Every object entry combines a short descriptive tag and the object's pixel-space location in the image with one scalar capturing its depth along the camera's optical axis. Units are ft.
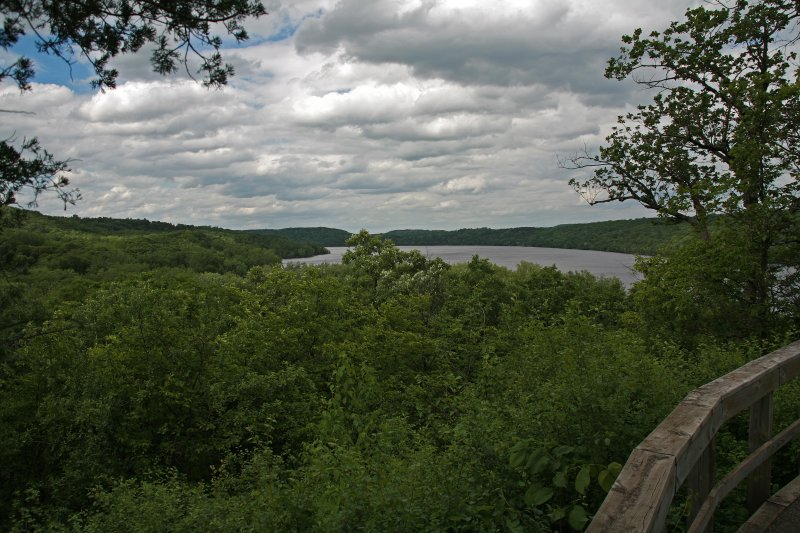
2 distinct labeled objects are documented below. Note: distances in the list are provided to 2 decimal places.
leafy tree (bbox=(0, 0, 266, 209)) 18.16
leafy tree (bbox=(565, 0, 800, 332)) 39.58
